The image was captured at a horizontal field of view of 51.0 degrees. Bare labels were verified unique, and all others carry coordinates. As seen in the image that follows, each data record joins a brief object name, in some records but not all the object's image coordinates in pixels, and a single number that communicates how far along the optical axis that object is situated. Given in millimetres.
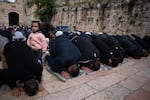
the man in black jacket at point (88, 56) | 3354
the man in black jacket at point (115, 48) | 4055
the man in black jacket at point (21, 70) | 2287
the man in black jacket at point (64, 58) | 2941
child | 3320
